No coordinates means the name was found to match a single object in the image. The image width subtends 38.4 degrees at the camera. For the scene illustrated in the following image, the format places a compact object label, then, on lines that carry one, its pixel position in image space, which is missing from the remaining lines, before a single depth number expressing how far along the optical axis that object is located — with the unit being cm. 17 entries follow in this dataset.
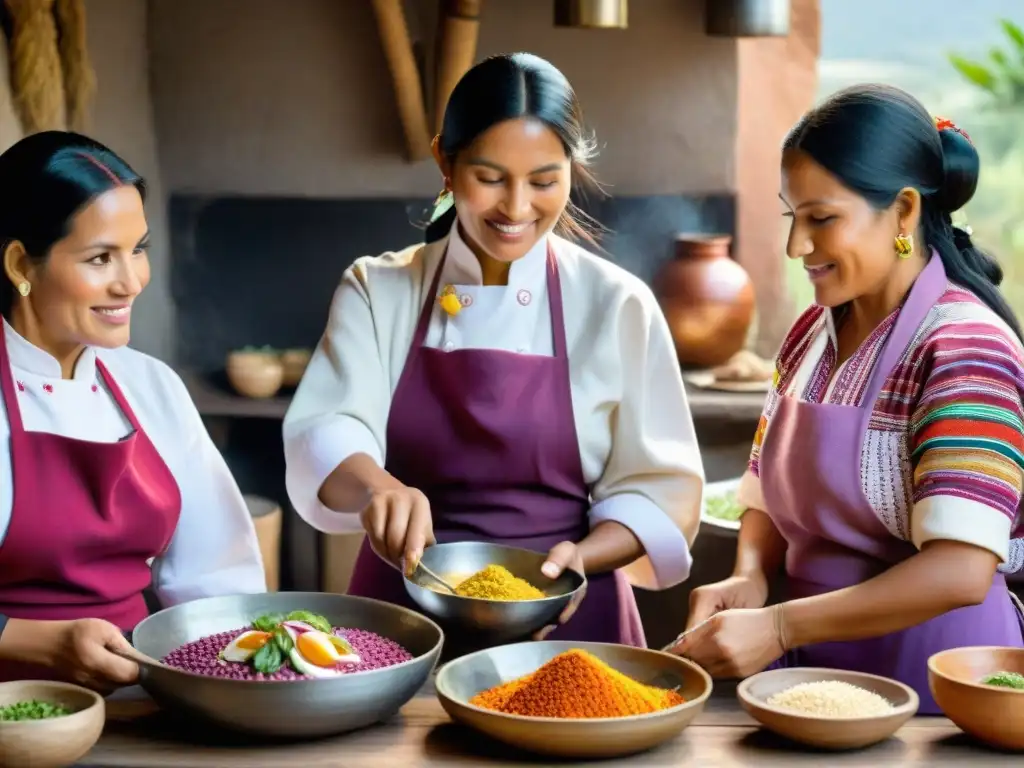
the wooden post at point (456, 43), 455
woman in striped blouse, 198
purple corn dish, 179
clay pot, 468
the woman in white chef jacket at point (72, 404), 221
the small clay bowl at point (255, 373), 477
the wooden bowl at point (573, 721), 172
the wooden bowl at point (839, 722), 177
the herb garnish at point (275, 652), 177
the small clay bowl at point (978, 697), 177
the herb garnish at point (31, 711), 175
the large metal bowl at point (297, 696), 174
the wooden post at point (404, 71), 471
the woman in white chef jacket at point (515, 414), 245
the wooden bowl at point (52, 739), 168
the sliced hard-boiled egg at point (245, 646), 182
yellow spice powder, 202
